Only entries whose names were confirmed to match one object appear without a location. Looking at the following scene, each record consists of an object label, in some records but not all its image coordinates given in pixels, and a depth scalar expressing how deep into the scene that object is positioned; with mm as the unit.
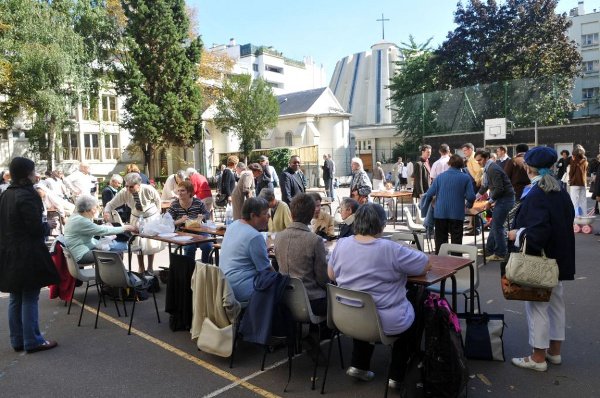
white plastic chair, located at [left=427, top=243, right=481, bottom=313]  4660
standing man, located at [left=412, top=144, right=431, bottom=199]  11570
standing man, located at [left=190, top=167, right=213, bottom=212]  9336
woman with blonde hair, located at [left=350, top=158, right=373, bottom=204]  9398
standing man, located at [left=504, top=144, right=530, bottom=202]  8242
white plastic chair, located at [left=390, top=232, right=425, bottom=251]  5207
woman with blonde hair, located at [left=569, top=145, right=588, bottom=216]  10477
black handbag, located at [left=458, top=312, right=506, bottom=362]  4020
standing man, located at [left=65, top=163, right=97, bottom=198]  11312
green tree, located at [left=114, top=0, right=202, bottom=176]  27797
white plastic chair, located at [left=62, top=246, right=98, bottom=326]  5562
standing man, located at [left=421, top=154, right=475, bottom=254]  6785
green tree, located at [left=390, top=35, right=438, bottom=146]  23391
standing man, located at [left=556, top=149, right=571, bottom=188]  13656
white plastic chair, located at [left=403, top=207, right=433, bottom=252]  8438
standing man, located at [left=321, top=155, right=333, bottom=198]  15962
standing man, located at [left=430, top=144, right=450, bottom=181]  10102
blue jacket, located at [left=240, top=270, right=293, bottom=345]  3732
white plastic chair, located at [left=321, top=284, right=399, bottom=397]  3270
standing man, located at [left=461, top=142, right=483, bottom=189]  9742
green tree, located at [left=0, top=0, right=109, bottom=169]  23453
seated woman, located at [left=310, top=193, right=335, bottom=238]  5777
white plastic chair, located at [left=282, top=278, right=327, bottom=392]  3717
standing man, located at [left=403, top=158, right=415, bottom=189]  18353
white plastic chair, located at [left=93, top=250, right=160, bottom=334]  5008
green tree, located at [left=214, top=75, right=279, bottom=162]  35312
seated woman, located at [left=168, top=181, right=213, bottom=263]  6848
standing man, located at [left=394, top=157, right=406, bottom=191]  20944
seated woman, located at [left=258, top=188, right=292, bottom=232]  6340
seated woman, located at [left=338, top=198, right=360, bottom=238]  5363
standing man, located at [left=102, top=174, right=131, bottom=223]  9430
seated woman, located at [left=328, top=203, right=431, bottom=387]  3316
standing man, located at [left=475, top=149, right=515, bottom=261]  7285
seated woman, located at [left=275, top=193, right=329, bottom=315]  3848
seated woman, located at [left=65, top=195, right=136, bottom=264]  5820
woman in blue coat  3615
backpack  3193
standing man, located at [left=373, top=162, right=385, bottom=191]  16025
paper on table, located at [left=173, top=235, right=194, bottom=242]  5723
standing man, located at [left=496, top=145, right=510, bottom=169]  9023
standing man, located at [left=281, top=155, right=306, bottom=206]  10289
